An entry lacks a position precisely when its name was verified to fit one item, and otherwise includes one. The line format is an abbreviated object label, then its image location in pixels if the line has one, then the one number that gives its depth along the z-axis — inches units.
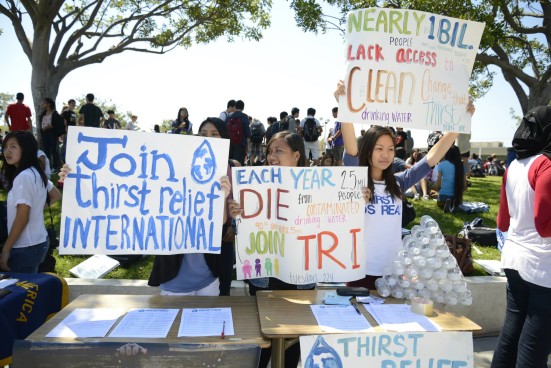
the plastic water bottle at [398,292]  104.5
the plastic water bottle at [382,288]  105.8
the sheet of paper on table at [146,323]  83.4
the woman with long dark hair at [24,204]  129.1
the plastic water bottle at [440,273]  101.3
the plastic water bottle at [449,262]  102.6
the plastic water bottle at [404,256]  102.7
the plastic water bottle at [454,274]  102.8
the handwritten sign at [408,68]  117.7
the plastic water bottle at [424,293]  102.3
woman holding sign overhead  113.7
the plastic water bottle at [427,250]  102.9
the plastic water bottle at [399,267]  103.7
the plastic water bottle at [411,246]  103.4
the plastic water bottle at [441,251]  103.0
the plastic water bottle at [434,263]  101.3
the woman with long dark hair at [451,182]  308.0
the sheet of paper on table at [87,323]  82.8
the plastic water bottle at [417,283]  102.1
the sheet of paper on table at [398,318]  88.6
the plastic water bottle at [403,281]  103.1
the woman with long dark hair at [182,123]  427.0
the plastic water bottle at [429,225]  105.3
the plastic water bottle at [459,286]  102.1
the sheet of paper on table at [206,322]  85.6
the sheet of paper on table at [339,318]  87.6
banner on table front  85.0
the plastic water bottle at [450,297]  102.0
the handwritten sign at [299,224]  107.3
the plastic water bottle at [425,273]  101.0
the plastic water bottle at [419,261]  101.1
